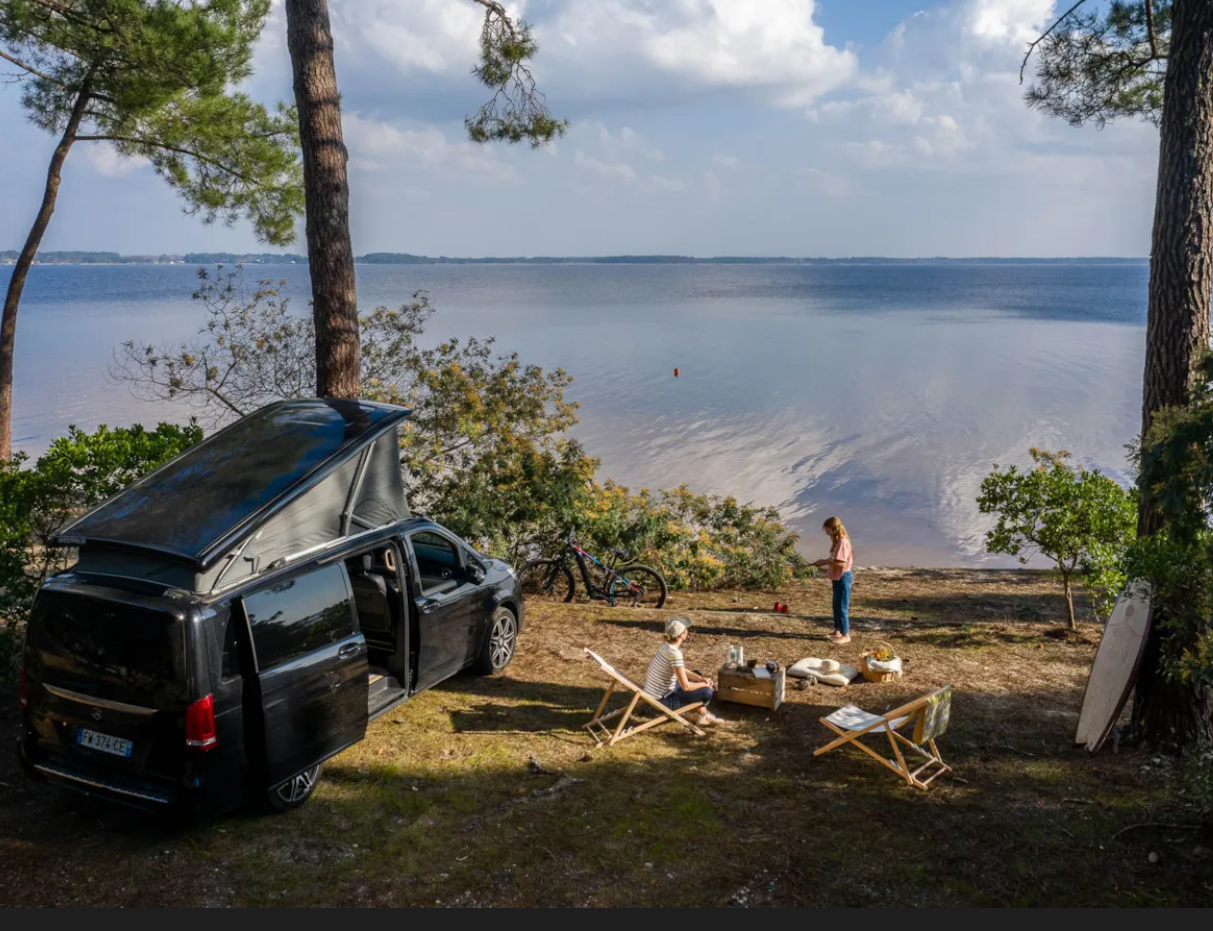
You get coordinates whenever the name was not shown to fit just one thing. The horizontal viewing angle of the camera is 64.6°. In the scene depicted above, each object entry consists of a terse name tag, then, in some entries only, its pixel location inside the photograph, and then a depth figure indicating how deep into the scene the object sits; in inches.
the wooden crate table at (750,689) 328.5
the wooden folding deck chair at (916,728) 273.8
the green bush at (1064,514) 405.1
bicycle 502.0
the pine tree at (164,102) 509.7
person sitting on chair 311.7
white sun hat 359.6
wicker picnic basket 362.0
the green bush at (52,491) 285.7
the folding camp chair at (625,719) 299.6
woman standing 411.2
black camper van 215.6
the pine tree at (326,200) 406.0
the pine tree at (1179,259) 302.7
